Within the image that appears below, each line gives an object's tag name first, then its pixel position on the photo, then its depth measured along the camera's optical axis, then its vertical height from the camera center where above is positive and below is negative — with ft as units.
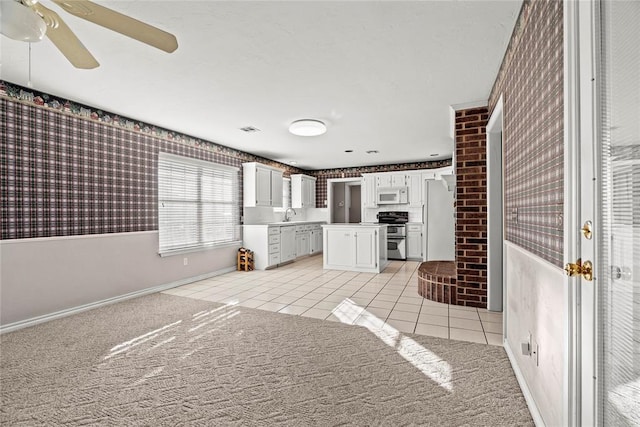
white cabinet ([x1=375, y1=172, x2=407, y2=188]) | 24.16 +2.72
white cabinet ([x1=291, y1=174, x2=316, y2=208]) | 25.59 +1.89
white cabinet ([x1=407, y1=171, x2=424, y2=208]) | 23.63 +1.88
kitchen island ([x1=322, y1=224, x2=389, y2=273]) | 17.67 -2.08
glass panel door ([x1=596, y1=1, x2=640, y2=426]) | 2.72 -0.05
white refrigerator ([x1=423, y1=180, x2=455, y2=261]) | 17.30 -0.56
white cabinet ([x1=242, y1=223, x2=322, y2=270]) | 19.22 -2.02
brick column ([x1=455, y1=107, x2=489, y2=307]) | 11.05 +0.20
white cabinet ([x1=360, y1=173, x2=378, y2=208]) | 25.11 +1.93
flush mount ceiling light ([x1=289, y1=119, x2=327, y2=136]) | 12.98 +3.77
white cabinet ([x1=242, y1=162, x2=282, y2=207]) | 19.63 +1.93
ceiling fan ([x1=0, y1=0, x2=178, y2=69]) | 4.12 +3.05
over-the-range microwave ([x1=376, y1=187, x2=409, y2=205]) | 24.12 +1.37
